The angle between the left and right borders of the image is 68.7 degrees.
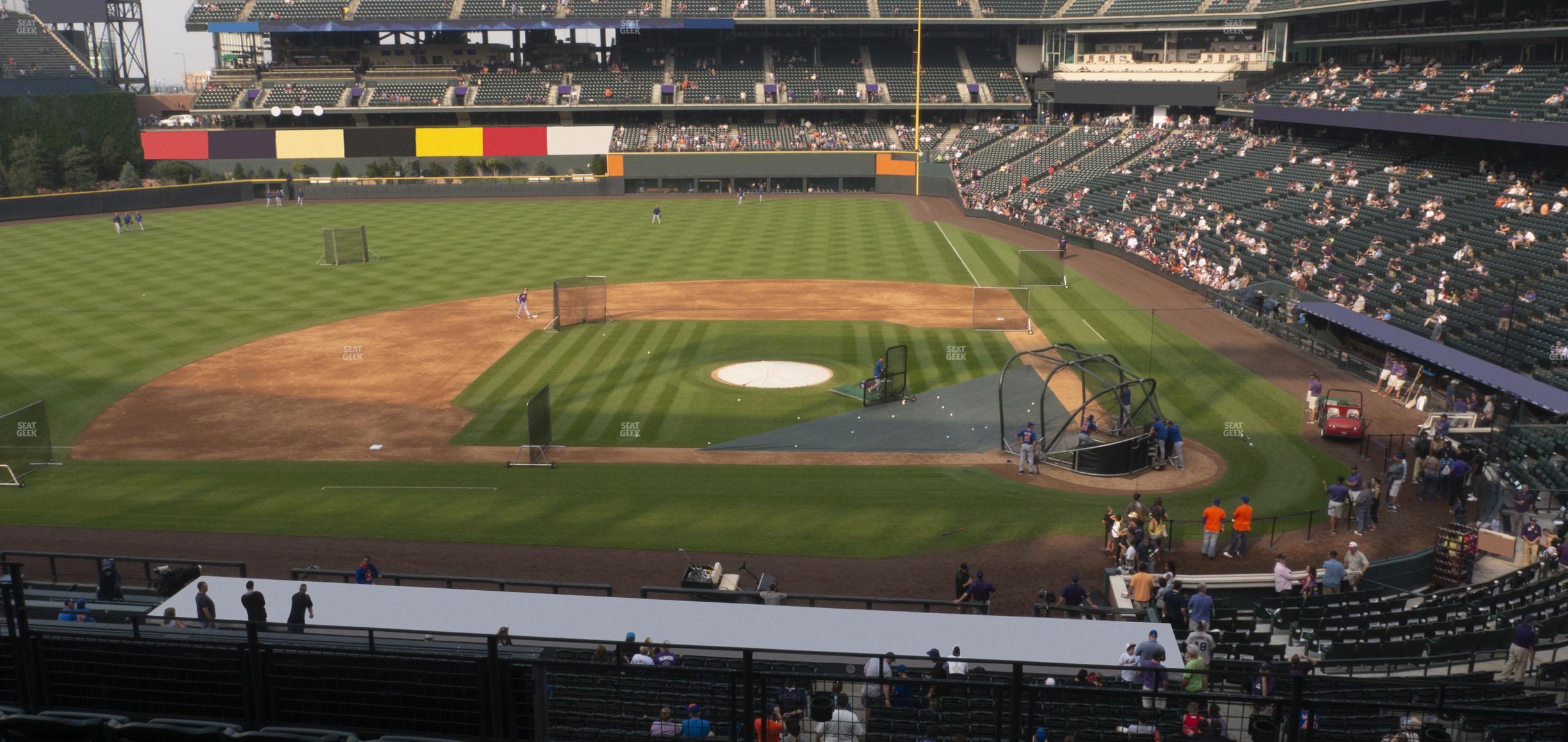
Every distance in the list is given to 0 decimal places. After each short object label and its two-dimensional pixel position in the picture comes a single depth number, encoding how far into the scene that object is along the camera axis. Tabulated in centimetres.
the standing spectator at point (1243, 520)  2238
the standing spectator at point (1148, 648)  1473
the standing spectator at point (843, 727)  994
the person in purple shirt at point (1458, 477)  2494
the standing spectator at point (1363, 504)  2375
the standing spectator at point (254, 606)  1569
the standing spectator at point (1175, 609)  1877
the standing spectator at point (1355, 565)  2081
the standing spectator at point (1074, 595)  1956
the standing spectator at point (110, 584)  1867
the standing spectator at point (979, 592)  1961
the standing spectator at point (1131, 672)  1373
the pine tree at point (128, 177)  8506
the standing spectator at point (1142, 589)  1962
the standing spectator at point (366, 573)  1917
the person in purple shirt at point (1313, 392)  3114
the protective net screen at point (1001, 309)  4303
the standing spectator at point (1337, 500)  2414
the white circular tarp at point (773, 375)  3538
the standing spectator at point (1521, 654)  1560
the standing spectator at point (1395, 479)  2544
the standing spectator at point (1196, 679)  1466
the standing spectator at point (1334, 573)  2031
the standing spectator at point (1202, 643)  1633
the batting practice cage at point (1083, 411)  2764
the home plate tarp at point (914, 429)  2969
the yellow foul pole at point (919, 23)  8592
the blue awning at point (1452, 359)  2838
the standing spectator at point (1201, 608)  1817
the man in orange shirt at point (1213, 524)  2244
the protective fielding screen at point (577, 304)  4328
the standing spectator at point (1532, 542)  2173
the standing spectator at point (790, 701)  1152
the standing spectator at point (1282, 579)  2052
